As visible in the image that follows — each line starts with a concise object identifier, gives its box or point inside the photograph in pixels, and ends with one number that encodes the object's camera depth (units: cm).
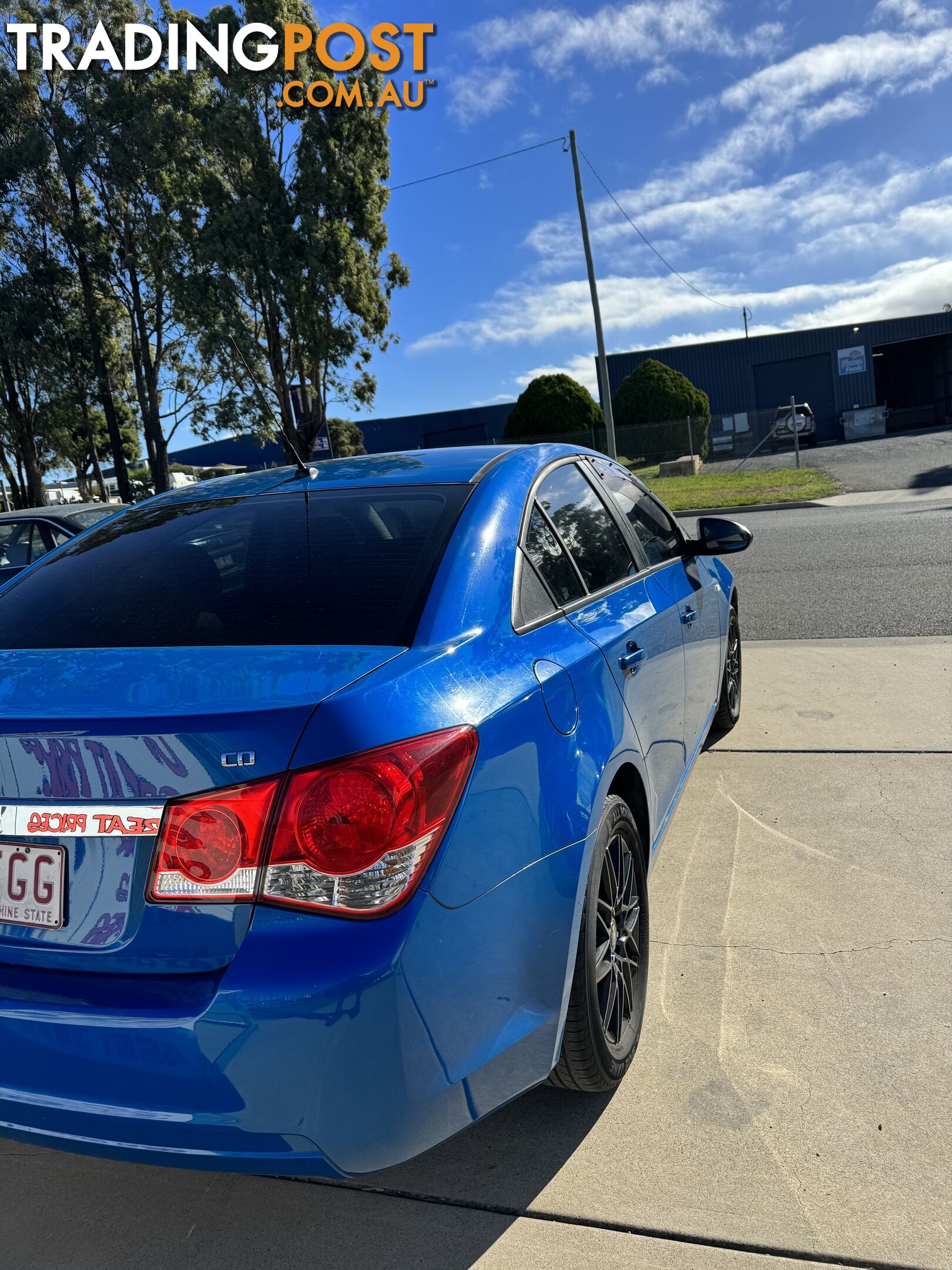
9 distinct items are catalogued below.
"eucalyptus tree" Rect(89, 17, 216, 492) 2528
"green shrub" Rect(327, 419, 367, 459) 3934
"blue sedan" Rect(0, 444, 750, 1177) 154
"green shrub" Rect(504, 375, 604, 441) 3466
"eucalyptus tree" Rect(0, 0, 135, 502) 2548
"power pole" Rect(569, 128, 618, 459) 2108
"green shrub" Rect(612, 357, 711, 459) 3531
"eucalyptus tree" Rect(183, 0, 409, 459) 2514
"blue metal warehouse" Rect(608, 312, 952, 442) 4391
